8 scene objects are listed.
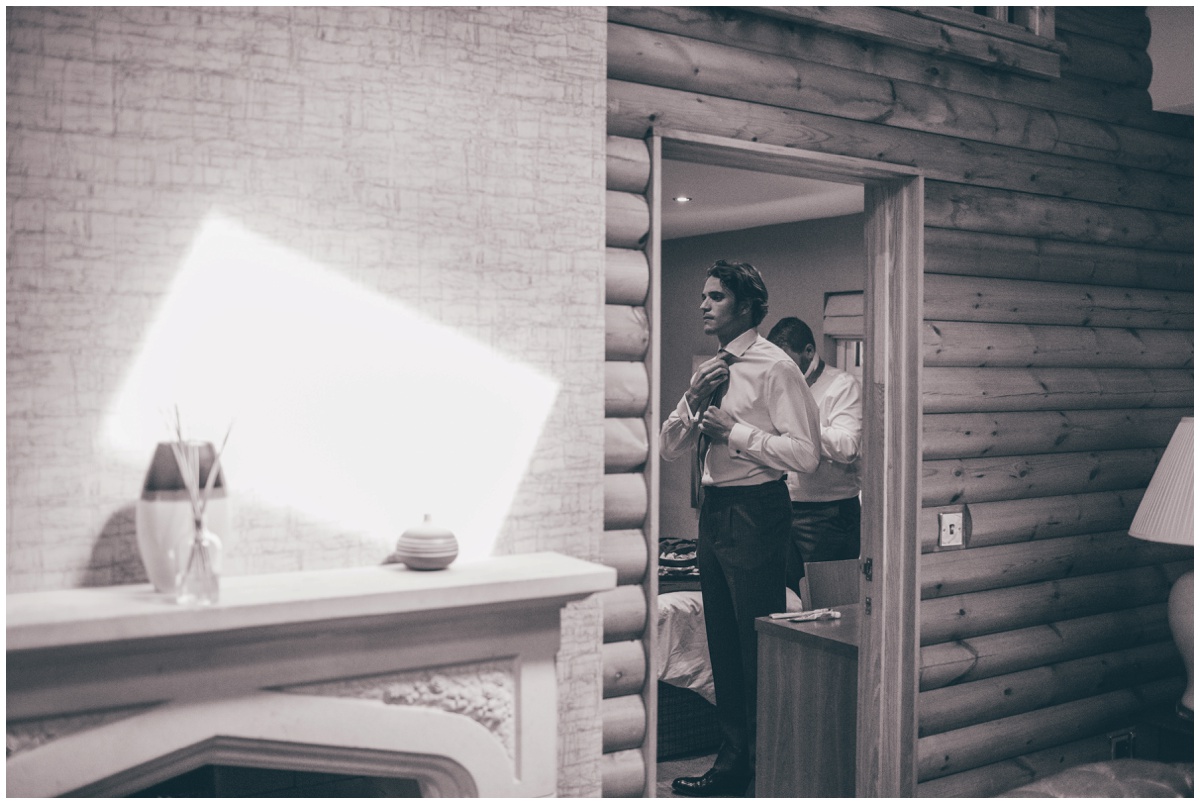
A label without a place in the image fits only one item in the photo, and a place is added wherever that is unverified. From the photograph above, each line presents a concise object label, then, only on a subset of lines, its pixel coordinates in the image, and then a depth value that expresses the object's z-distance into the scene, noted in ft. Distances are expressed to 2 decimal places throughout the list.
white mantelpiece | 5.53
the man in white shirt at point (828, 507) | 15.88
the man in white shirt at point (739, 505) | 12.11
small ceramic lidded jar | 6.58
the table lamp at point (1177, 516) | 10.32
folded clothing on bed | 14.90
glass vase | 5.70
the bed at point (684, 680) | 13.65
